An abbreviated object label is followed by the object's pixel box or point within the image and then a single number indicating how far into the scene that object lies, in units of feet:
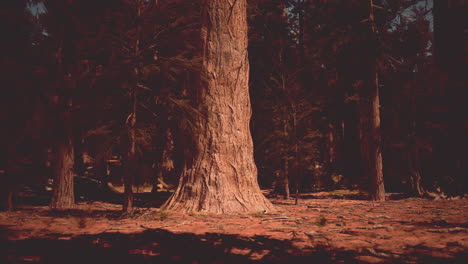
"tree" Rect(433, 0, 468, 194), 31.42
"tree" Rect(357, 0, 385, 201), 36.06
